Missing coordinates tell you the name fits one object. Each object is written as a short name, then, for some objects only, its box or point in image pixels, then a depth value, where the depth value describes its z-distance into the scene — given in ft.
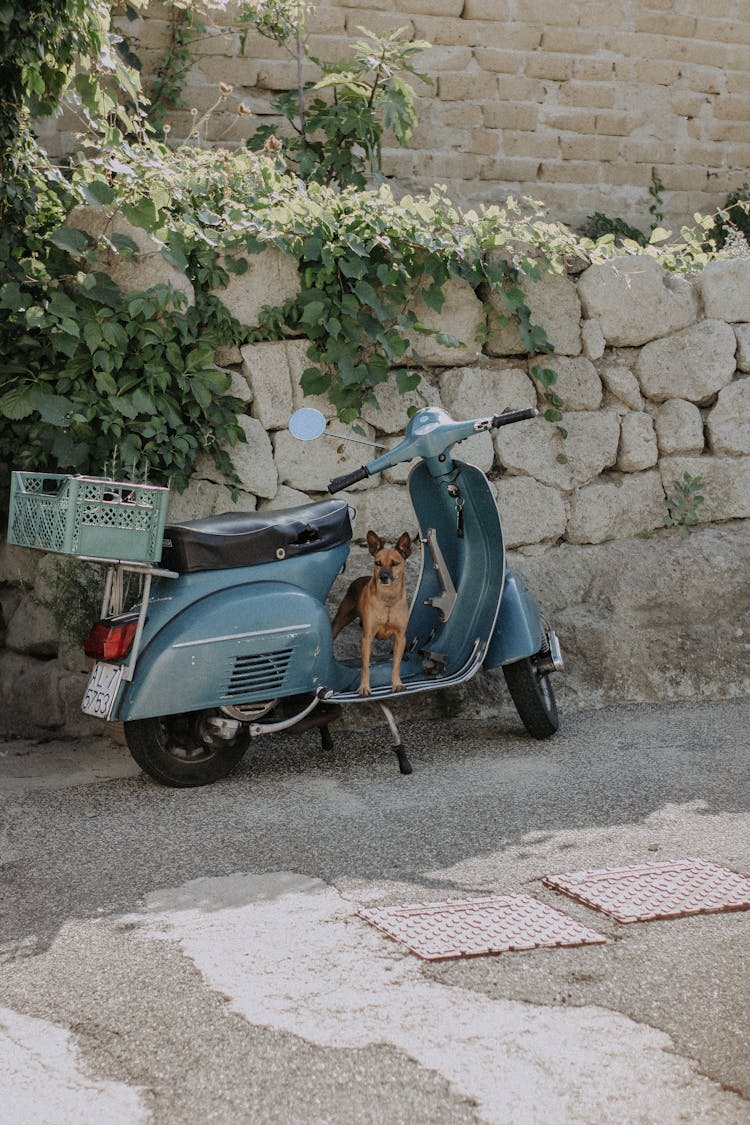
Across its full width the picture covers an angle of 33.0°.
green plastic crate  12.56
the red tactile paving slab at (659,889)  10.11
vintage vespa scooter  13.34
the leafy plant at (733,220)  25.95
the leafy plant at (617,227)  26.21
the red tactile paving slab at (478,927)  9.32
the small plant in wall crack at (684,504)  19.67
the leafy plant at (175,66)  22.99
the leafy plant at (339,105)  21.08
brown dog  14.64
